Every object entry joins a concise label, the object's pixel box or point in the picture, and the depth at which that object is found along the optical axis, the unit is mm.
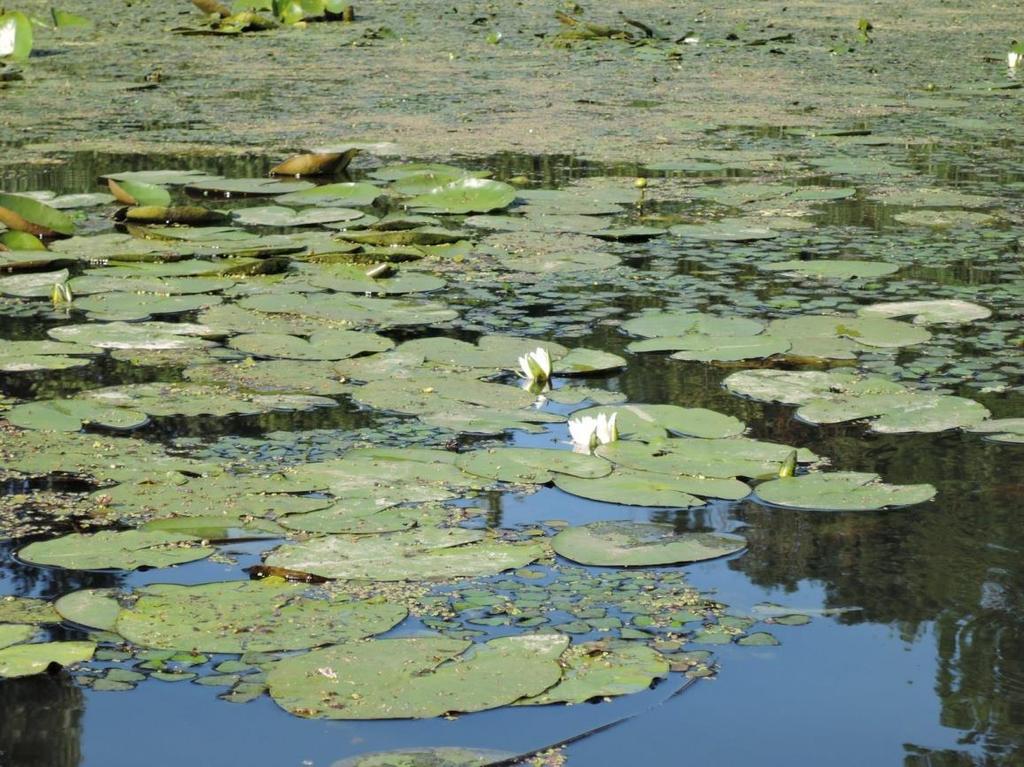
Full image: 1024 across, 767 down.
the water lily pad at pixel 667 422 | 5391
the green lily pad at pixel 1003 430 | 5320
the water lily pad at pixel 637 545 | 4301
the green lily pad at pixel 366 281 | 7555
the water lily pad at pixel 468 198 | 9430
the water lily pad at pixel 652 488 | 4742
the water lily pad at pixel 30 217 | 8484
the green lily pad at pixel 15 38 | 17516
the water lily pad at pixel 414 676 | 3424
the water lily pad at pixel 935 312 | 6957
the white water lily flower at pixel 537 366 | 5953
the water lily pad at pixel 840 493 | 4715
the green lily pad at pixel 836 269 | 7848
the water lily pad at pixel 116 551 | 4230
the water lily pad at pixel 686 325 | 6719
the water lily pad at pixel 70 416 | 5445
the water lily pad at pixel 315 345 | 6371
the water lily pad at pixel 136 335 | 6539
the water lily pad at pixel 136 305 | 7074
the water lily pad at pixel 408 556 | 4187
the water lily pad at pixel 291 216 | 9031
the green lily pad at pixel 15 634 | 3750
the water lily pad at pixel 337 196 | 9609
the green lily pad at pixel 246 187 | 10031
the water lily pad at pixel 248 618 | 3758
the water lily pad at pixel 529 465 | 4949
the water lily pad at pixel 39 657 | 3582
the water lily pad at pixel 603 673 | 3488
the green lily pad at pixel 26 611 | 3900
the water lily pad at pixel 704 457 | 4996
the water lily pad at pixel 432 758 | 3223
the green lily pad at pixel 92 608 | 3862
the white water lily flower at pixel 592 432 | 5219
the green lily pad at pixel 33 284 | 7480
